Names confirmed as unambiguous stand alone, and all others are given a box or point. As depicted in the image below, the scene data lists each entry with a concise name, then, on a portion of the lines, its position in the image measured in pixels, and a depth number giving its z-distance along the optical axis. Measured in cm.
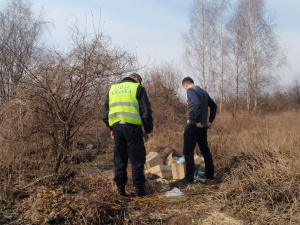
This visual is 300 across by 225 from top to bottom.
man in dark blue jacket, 489
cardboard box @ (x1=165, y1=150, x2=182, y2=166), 619
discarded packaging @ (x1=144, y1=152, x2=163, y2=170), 589
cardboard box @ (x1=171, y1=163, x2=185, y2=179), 520
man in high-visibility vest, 422
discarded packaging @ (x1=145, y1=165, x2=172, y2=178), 538
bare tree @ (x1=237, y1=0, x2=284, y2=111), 2422
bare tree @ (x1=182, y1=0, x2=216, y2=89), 2564
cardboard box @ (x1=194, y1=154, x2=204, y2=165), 584
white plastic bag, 430
